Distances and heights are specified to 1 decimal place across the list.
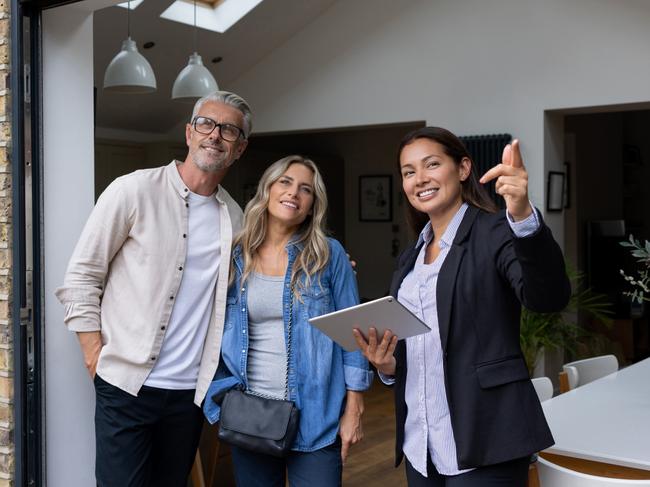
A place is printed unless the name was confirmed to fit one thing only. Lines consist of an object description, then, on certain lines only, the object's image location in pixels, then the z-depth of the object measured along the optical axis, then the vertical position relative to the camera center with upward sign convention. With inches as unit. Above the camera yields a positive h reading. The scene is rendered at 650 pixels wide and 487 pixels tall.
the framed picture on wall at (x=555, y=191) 257.9 +16.8
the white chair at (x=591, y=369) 147.9 -25.2
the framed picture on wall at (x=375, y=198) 422.6 +24.9
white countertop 92.0 -24.5
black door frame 99.8 +1.3
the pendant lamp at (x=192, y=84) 193.6 +40.0
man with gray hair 91.1 -6.5
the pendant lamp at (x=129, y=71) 181.9 +40.8
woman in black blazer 62.7 -6.9
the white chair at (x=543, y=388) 125.3 -23.4
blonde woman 86.6 -9.5
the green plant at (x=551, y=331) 233.1 -26.8
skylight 275.9 +83.3
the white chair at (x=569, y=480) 77.0 -23.8
